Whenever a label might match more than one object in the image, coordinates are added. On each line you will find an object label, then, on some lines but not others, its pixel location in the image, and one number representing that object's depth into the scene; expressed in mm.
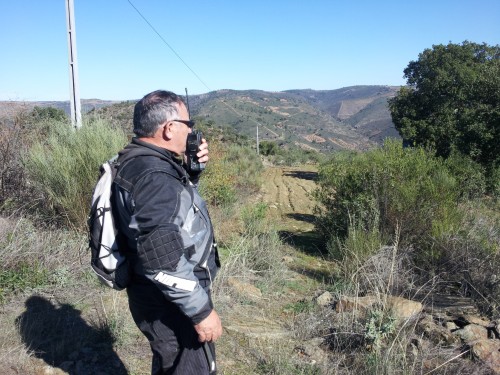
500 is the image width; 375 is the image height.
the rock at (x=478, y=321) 3595
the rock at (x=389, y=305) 3564
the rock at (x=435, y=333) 3357
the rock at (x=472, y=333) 3351
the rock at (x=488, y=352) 2975
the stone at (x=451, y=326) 3590
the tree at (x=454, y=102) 14227
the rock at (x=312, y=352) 3328
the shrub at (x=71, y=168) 5359
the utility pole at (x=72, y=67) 6934
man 1787
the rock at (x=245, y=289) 4566
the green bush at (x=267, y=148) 35438
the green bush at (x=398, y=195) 5875
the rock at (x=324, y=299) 4423
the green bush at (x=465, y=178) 6766
